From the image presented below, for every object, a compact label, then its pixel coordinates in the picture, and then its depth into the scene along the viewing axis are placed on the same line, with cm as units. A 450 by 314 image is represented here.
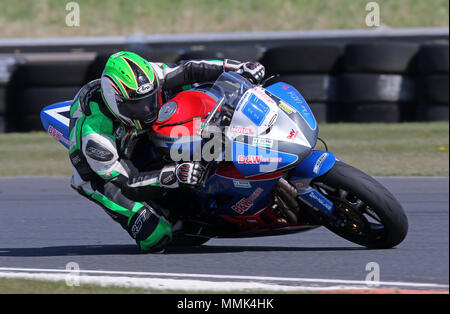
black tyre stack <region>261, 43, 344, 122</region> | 1195
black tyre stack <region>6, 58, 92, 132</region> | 1264
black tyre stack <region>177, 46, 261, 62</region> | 1222
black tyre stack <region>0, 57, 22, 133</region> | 1260
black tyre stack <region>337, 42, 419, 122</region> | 1173
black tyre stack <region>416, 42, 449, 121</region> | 1159
